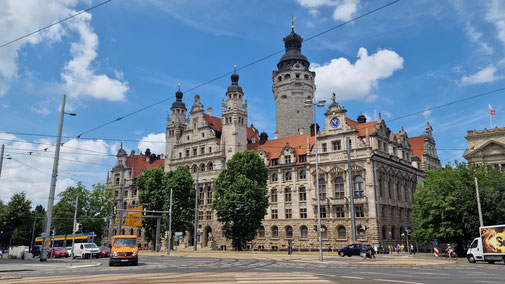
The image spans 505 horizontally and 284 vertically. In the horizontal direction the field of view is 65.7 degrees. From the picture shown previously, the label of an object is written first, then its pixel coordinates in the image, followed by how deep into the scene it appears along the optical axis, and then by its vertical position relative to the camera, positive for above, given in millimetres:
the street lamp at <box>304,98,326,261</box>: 32812 +10367
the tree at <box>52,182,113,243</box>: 74375 +3404
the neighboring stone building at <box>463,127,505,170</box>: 60000 +12443
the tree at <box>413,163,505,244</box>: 41375 +2802
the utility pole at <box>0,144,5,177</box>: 35281 +6408
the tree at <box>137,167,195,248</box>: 60062 +4883
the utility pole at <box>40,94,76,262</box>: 29858 +3186
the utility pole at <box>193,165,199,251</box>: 54894 -1619
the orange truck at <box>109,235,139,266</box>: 28547 -1623
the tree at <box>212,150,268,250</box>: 51438 +4059
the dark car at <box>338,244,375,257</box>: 41403 -2238
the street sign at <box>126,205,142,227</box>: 50344 +1446
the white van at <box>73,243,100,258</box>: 45094 -2595
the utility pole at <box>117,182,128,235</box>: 87075 +7467
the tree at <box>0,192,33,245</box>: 61719 +2226
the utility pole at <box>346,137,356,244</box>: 47350 +1427
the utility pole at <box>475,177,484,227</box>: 37469 +2249
